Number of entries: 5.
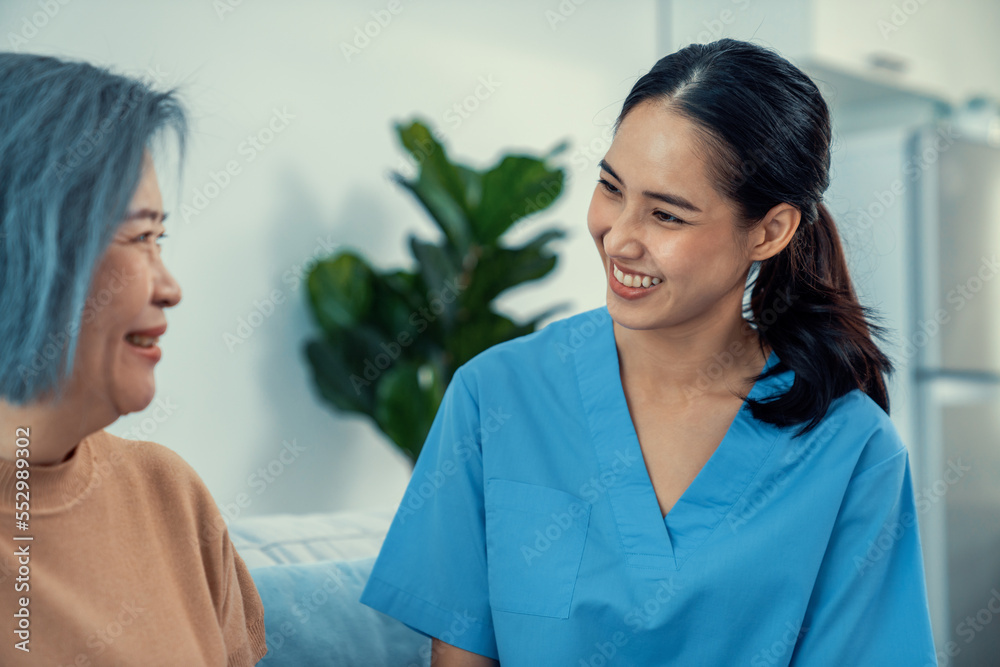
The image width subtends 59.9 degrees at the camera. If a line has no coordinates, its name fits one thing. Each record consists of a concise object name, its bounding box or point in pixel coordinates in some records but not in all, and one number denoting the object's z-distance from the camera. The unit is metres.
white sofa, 1.04
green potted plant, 2.28
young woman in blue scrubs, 1.02
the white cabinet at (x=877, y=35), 2.80
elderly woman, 0.61
